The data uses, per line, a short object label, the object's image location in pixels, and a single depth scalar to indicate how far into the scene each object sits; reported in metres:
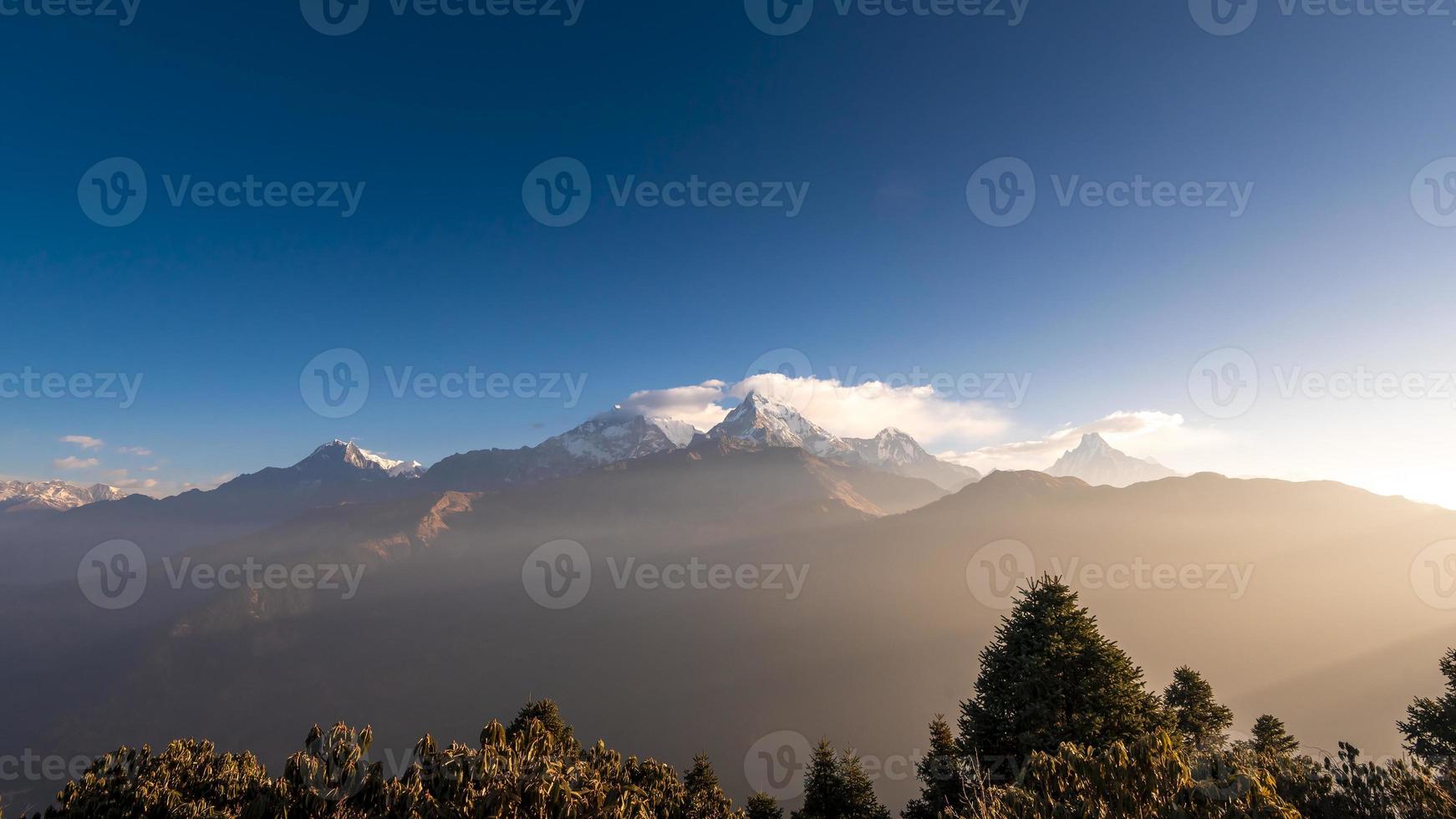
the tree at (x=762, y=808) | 31.84
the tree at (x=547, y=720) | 26.58
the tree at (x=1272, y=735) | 26.70
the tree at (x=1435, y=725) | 24.97
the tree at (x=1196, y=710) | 26.36
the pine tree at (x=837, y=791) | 29.28
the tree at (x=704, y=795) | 23.06
